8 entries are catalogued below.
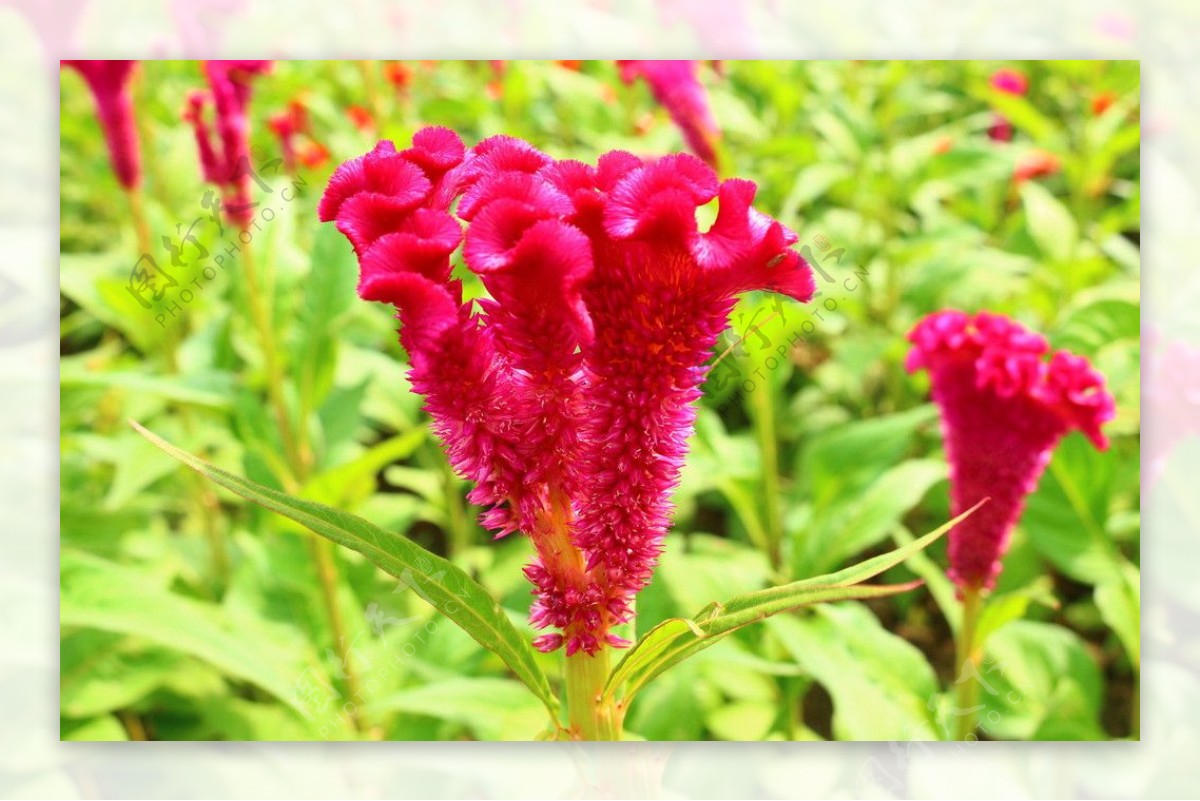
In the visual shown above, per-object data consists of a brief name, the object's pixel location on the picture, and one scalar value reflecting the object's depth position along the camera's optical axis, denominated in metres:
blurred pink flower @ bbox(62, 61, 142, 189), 0.71
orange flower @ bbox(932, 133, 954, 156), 0.90
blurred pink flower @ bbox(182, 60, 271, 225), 0.71
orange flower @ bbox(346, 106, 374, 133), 0.91
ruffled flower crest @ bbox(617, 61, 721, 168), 0.73
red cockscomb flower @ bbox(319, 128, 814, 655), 0.51
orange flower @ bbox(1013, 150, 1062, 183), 0.91
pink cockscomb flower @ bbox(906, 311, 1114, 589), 0.65
